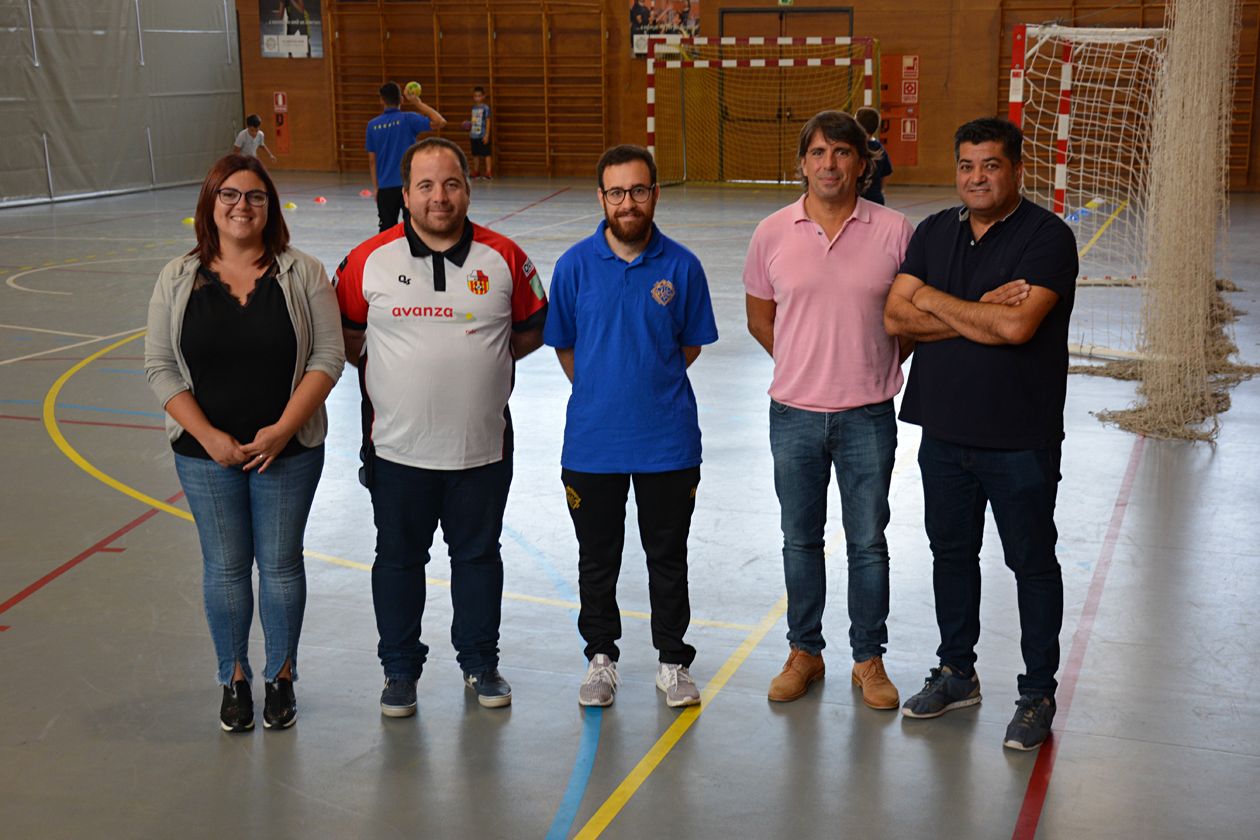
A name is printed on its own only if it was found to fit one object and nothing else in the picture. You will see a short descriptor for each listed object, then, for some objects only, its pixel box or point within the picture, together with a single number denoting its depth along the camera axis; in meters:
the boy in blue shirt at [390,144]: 13.85
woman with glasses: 3.85
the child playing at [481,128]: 24.14
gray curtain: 20.81
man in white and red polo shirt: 3.98
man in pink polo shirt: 4.04
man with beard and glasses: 4.01
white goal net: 10.80
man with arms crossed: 3.75
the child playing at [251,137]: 19.61
